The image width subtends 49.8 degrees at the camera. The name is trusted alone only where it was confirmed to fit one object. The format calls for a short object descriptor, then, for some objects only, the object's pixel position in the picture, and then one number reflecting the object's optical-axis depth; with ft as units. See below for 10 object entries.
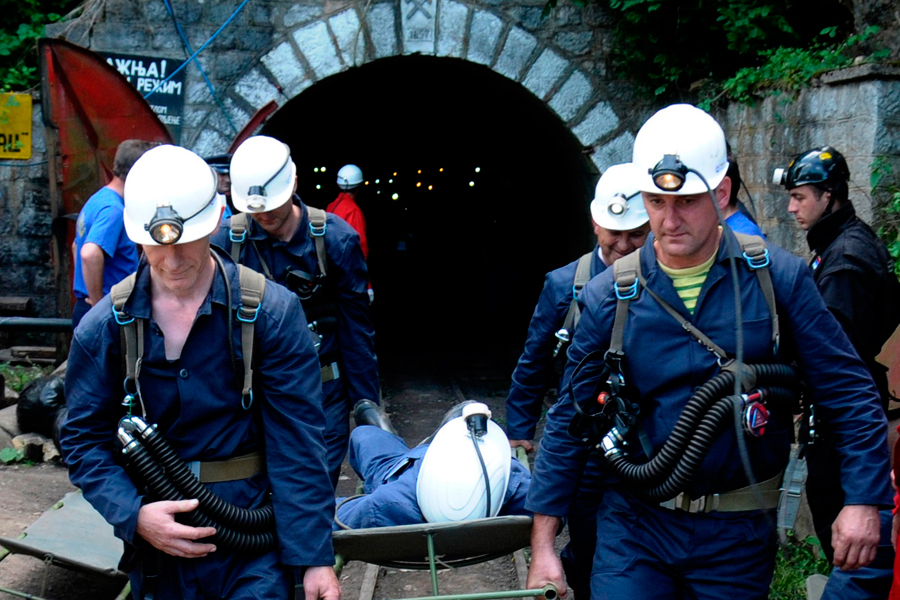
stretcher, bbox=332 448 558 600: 11.67
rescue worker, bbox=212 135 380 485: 16.08
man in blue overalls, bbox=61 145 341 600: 9.25
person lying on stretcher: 12.34
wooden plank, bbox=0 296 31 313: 31.32
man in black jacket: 12.75
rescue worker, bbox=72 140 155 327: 19.07
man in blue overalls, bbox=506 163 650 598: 13.79
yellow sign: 30.14
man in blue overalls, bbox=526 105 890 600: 9.36
